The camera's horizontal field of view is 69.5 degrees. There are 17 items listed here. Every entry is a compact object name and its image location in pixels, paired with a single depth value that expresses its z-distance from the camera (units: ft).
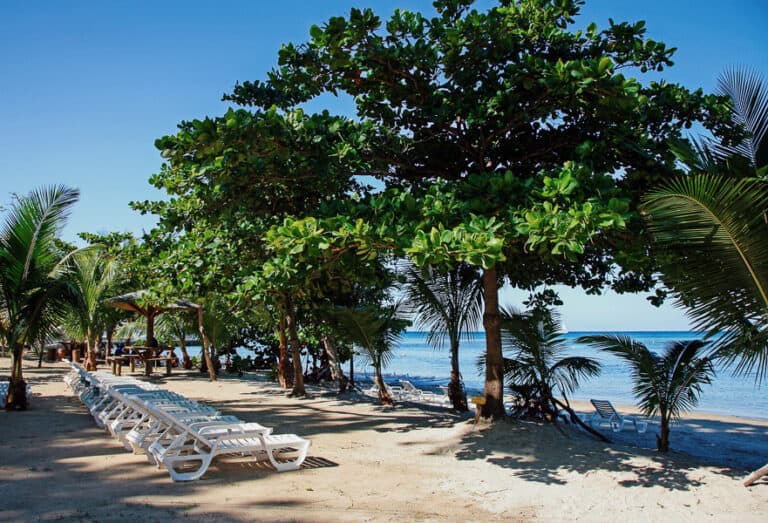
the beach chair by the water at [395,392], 45.68
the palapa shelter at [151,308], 52.60
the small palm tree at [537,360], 30.53
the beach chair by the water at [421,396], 43.68
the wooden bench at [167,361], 56.46
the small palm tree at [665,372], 23.90
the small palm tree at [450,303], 34.45
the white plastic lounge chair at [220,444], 17.94
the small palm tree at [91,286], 35.76
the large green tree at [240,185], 20.40
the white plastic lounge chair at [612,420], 36.63
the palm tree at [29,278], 32.04
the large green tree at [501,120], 19.15
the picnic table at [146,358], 54.60
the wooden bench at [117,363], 54.13
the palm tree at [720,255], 16.38
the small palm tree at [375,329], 38.65
